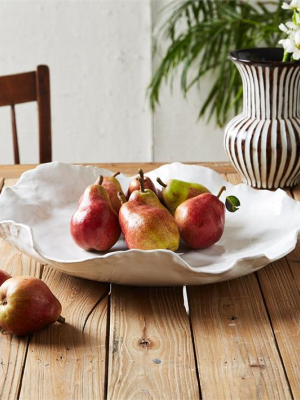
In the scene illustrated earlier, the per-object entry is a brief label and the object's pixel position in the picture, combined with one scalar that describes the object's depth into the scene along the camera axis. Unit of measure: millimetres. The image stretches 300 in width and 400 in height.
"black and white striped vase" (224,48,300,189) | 1328
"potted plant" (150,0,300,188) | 1316
